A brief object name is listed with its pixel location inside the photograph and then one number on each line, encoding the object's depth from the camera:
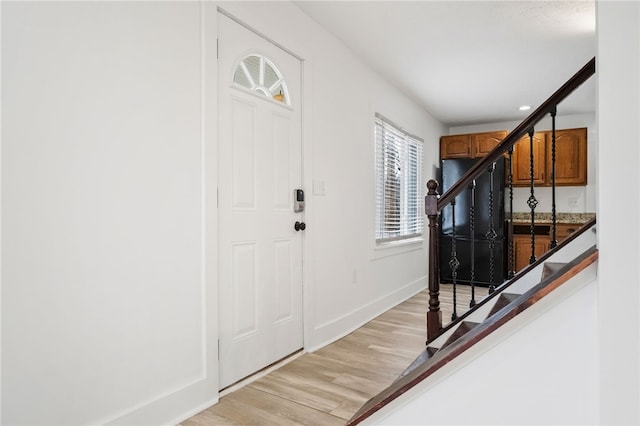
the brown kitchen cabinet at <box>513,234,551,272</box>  5.53
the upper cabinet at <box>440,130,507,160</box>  5.92
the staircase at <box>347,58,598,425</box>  2.32
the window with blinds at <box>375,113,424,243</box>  4.27
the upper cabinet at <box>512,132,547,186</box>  5.69
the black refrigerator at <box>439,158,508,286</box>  5.39
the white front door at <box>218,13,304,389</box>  2.30
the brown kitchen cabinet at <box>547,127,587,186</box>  5.54
